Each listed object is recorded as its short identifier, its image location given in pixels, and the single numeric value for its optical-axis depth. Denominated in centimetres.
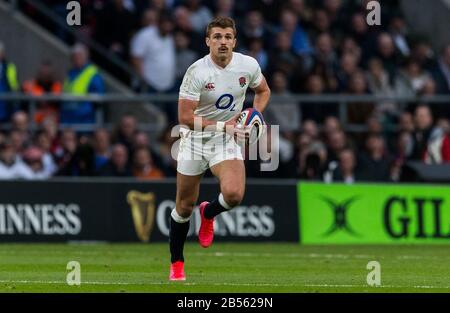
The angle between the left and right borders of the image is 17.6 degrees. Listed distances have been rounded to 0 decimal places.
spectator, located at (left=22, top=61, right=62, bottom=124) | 2336
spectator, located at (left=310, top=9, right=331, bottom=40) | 2617
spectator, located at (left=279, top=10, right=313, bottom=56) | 2561
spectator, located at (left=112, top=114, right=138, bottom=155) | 2278
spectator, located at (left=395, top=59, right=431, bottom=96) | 2517
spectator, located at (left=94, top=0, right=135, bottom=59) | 2464
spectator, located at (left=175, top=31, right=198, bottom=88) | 2440
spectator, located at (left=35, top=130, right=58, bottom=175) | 2227
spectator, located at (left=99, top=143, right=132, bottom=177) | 2206
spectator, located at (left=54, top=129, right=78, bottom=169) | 2217
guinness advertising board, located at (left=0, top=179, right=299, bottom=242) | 2100
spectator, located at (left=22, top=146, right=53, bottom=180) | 2192
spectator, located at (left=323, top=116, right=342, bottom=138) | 2295
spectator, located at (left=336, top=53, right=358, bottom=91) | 2478
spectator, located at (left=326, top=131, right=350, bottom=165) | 2262
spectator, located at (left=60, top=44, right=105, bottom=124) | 2320
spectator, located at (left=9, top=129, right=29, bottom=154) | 2192
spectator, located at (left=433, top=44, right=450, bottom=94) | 2570
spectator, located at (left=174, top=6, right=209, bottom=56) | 2459
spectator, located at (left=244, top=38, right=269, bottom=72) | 2456
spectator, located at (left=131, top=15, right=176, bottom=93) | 2422
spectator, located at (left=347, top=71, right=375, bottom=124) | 2405
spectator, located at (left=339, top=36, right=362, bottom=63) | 2562
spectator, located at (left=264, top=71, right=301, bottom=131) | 2386
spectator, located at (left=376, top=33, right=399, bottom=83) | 2567
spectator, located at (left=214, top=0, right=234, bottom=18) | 2528
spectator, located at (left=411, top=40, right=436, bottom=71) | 2588
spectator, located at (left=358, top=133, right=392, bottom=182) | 2227
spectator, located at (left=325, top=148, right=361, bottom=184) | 2200
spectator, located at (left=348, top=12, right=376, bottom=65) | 2598
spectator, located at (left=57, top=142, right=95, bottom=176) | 2202
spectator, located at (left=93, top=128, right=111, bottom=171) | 2233
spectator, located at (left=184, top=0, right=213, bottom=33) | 2541
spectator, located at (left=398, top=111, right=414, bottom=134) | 2330
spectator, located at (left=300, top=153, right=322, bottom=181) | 2234
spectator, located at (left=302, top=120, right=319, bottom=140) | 2288
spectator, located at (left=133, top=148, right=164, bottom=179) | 2227
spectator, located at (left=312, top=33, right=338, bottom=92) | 2455
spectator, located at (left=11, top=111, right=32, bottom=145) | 2230
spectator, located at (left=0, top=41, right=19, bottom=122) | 2317
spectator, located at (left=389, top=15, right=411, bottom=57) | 2647
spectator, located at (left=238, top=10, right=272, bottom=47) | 2512
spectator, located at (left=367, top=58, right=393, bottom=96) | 2494
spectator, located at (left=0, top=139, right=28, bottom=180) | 2173
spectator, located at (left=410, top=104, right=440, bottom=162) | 2312
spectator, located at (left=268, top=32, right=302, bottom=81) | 2462
